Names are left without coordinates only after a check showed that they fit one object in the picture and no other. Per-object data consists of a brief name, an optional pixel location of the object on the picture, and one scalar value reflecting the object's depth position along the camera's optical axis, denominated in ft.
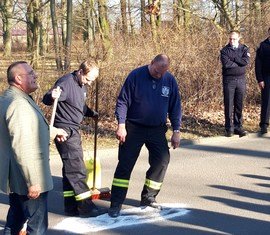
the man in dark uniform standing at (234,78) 38.19
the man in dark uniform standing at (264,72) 38.24
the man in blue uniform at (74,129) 22.62
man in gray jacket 15.44
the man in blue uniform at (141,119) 22.81
